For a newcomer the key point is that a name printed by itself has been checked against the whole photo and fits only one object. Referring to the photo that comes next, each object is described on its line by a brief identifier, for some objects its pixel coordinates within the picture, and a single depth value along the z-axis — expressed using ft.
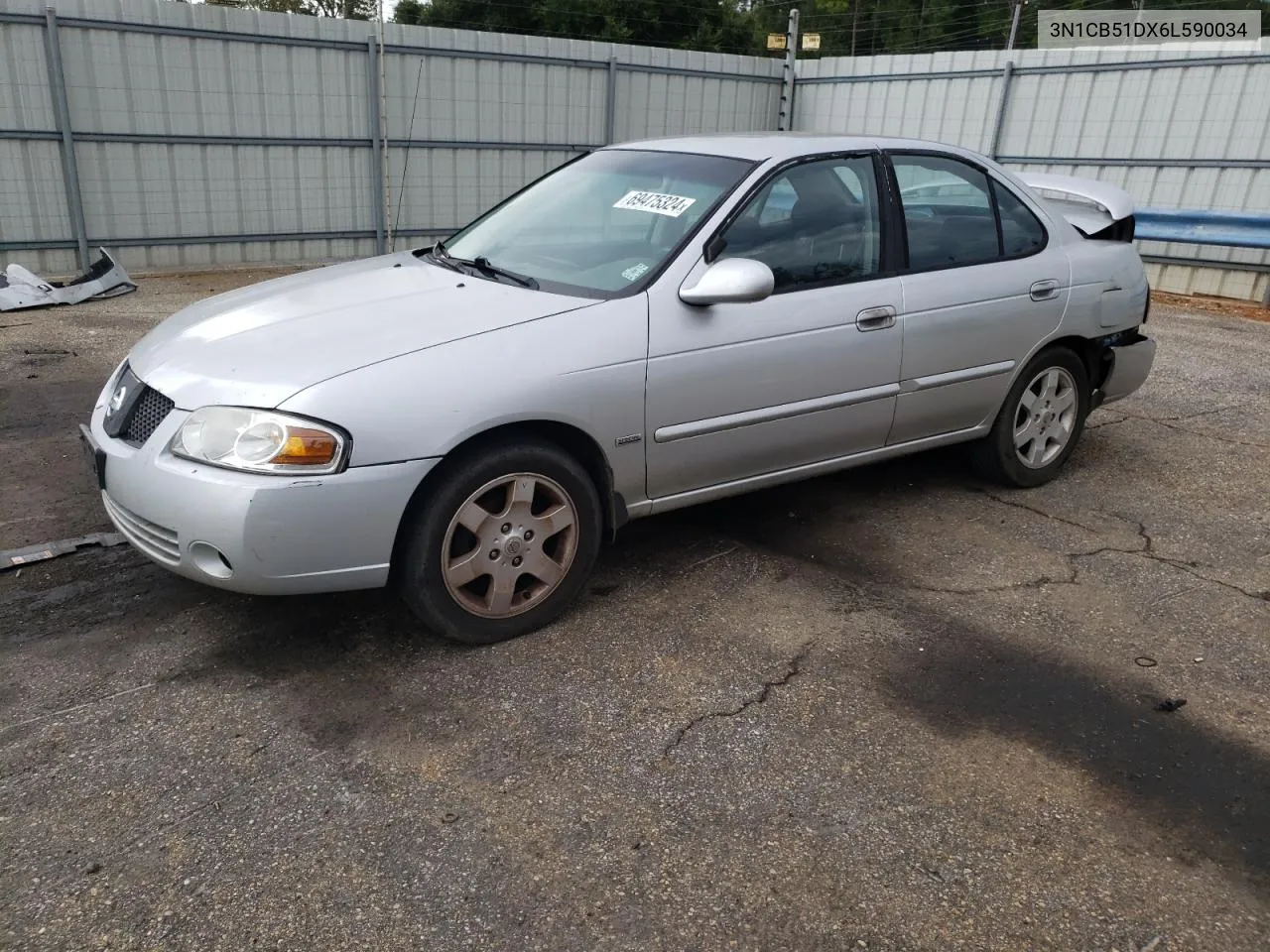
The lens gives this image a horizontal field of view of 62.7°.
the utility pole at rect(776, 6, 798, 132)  47.24
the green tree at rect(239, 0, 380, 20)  102.33
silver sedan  10.36
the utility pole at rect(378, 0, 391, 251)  38.50
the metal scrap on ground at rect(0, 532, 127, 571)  13.20
